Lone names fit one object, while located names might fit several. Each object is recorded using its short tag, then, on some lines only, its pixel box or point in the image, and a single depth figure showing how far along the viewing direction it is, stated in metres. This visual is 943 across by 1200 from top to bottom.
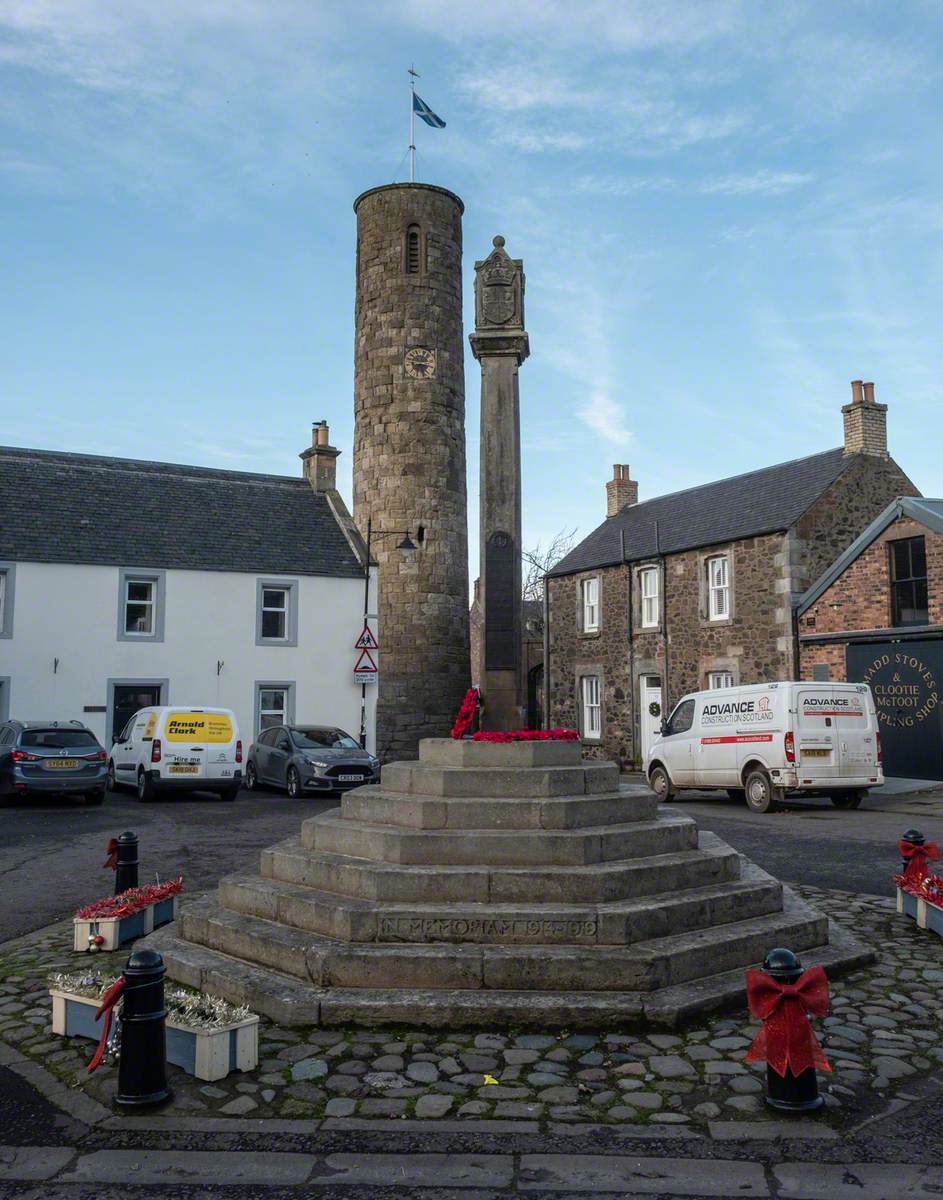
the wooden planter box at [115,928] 7.38
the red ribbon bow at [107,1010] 4.97
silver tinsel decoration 5.05
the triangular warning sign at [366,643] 22.58
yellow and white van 18.19
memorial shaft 9.55
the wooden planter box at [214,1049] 4.93
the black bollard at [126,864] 8.41
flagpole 28.86
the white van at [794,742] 16.36
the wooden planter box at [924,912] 7.84
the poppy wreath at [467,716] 8.93
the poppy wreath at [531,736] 8.25
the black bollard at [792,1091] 4.49
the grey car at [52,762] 17.25
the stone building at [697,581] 24.61
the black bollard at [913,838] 8.61
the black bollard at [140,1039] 4.59
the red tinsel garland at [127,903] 7.44
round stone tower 27.98
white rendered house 23.73
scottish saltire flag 28.66
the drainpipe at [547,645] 33.62
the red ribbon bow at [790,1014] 4.49
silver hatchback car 19.39
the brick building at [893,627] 20.78
